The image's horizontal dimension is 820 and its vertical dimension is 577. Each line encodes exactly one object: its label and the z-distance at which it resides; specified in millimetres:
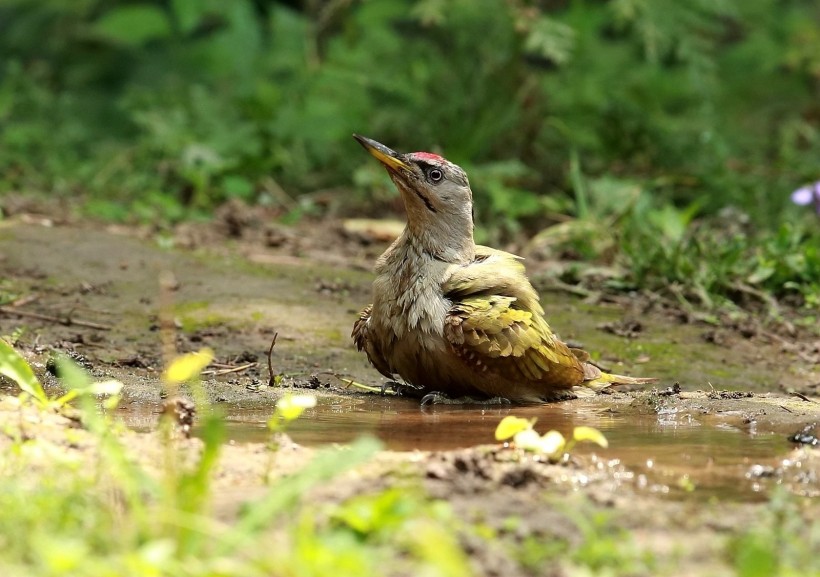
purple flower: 16734
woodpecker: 10516
